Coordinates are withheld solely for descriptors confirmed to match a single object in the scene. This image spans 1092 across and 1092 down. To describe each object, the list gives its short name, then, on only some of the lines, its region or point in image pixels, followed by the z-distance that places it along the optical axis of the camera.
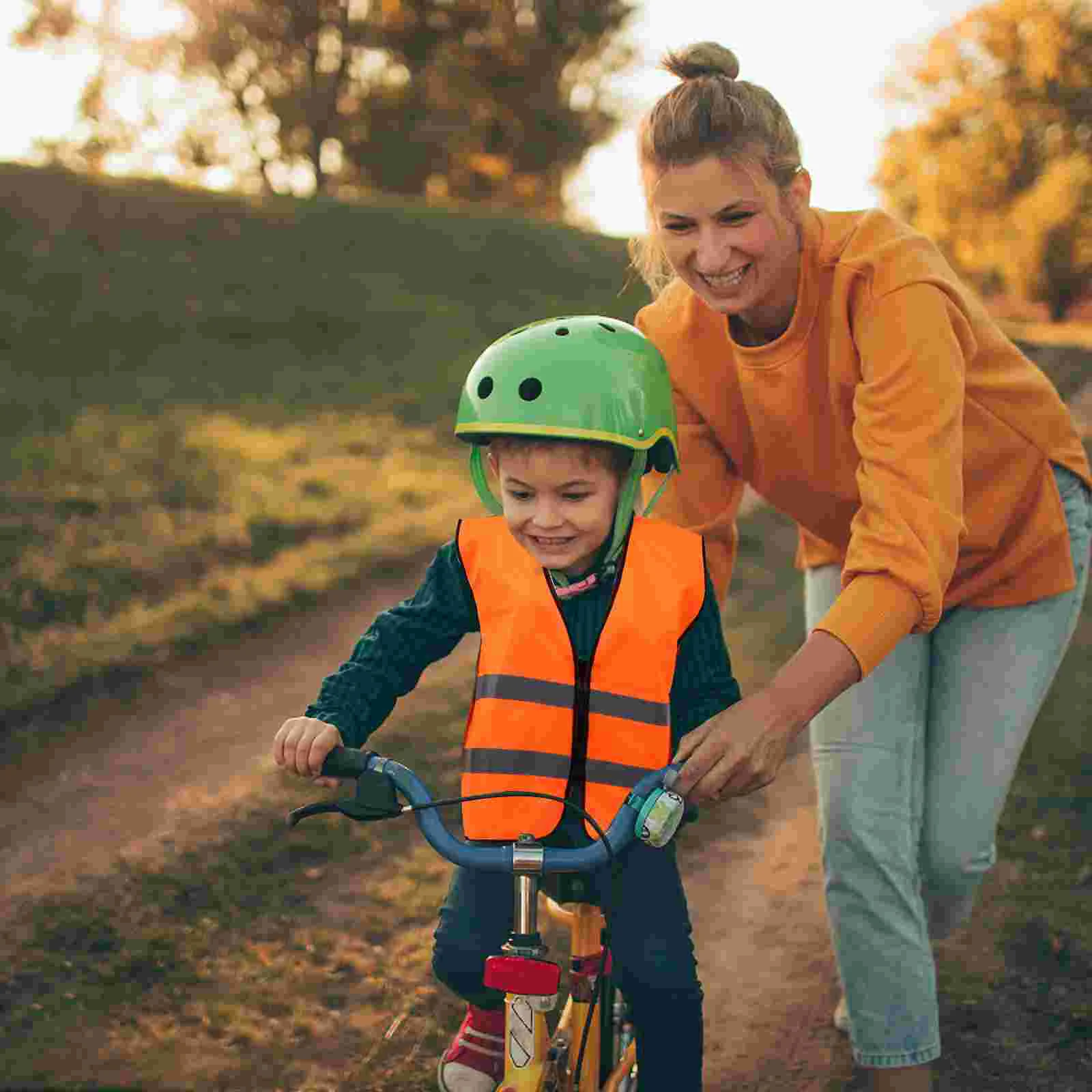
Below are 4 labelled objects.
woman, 2.79
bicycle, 2.33
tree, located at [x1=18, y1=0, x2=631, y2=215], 30.88
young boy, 2.70
